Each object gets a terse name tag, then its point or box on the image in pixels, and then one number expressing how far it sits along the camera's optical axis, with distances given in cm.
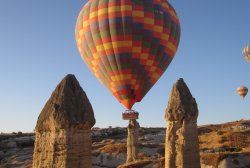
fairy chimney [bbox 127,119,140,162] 4084
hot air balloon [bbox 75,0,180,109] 4022
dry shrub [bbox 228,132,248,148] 5084
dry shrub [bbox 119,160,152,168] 3456
